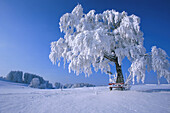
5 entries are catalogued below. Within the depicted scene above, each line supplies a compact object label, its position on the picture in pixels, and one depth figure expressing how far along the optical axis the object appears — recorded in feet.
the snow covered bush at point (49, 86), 192.42
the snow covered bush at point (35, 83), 129.80
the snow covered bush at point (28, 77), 216.06
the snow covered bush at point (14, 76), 206.24
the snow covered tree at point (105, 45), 23.97
